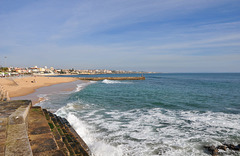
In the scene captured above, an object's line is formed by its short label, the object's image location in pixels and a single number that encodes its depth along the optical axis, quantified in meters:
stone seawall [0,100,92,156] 2.97
